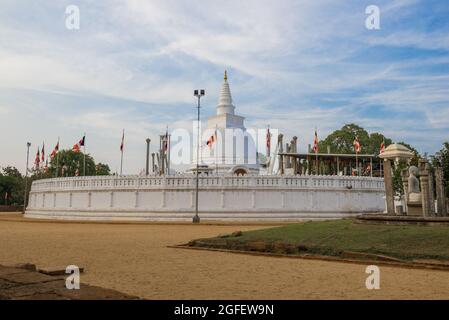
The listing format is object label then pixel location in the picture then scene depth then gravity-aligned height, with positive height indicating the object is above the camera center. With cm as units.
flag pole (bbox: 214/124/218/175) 6205 +868
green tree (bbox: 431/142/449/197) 2395 +275
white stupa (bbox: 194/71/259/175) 6234 +1010
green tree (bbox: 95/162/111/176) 9222 +832
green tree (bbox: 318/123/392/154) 7528 +1245
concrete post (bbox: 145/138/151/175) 4747 +619
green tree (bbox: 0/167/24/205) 7869 +282
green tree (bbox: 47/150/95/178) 8444 +848
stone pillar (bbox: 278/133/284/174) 5409 +861
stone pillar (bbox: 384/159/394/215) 1844 +74
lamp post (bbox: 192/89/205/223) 3394 +208
